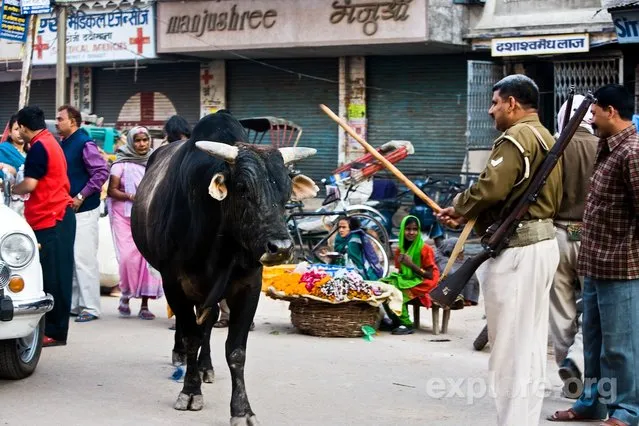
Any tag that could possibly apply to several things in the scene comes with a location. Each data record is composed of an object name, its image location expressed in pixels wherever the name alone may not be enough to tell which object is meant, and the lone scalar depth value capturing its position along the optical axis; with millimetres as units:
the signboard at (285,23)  19375
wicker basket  9578
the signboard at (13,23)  18625
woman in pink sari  10547
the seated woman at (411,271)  10008
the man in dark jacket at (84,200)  9867
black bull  6152
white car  7051
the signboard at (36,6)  18125
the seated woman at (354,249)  11773
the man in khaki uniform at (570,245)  6980
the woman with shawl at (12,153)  9680
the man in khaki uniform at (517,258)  5762
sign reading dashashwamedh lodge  17484
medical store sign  23219
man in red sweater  8469
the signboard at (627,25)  15500
